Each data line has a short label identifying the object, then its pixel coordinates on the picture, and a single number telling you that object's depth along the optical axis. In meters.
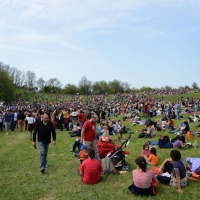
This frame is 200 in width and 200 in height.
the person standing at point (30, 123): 13.64
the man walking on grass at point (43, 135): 6.93
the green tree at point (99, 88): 98.44
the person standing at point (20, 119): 17.35
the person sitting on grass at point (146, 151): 8.18
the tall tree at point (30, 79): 91.50
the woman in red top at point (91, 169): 5.98
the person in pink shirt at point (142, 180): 5.12
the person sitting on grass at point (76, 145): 9.82
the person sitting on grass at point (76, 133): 14.59
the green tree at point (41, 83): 97.12
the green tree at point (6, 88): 44.56
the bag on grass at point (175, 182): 5.56
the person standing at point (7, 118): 16.43
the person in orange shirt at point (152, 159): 7.59
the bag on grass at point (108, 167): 6.75
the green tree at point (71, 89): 99.44
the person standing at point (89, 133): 7.43
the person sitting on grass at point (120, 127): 13.51
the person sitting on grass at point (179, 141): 9.79
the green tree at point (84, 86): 97.62
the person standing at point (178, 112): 20.70
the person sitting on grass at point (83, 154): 7.37
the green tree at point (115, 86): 101.47
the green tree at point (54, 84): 100.56
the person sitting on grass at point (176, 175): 5.36
